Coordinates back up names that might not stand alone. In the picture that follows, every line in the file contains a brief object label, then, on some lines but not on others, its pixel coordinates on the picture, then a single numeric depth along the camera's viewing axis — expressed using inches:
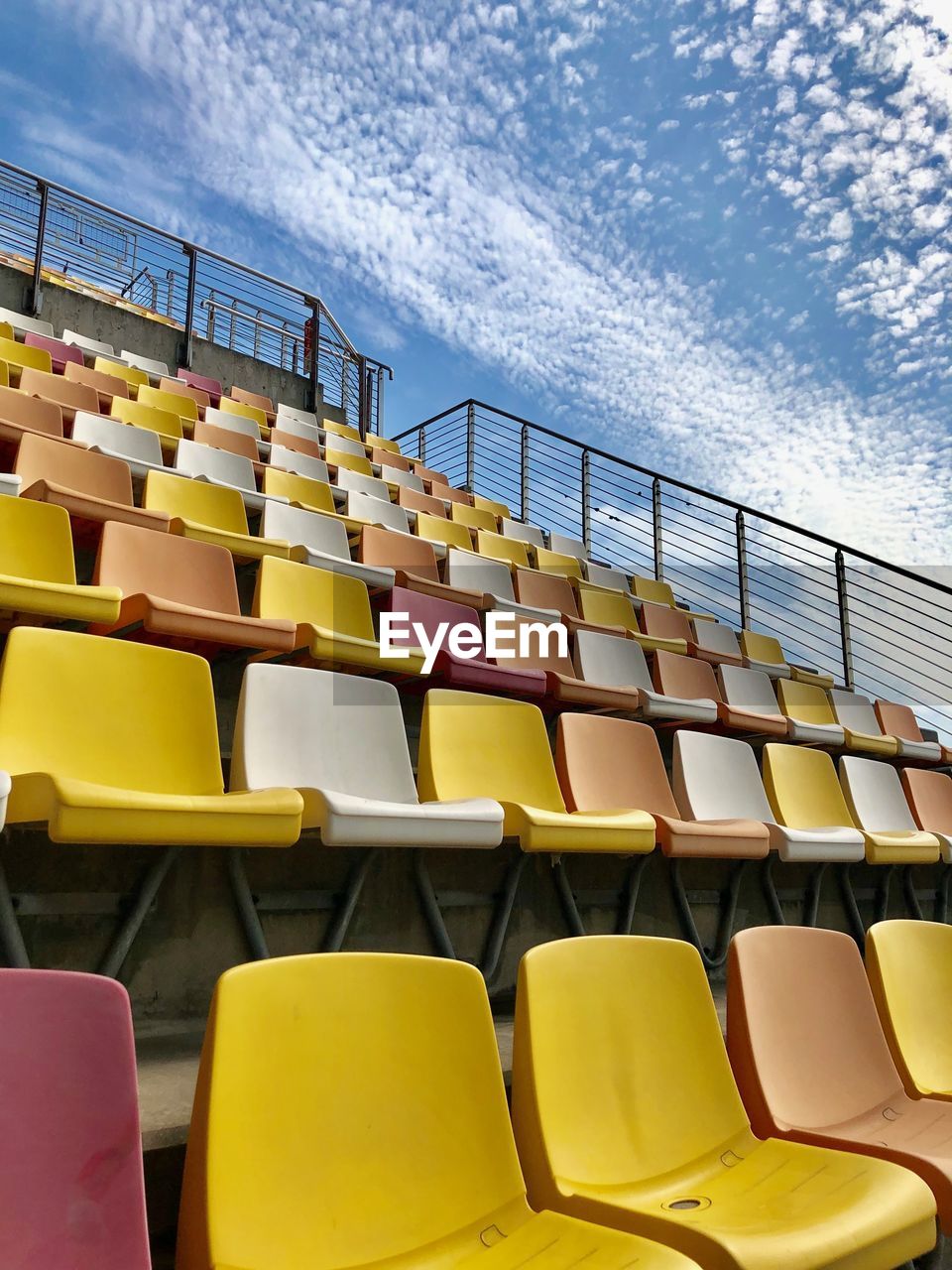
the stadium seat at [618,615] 131.2
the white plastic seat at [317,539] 102.8
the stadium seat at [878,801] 101.2
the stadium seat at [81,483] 85.8
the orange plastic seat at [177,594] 68.8
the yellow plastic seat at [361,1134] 30.5
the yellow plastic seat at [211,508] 98.6
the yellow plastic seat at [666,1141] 35.6
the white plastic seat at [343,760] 51.9
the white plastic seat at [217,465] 132.8
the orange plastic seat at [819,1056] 48.2
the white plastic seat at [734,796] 78.5
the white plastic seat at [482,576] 122.3
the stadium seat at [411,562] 110.7
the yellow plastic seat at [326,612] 77.0
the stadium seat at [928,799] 113.7
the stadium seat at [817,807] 81.0
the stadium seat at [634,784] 70.9
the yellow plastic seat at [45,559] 65.6
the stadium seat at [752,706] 106.1
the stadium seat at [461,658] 82.2
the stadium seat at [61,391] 133.6
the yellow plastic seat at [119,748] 43.3
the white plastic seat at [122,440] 116.9
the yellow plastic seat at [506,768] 63.4
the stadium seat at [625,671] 99.1
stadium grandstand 31.9
